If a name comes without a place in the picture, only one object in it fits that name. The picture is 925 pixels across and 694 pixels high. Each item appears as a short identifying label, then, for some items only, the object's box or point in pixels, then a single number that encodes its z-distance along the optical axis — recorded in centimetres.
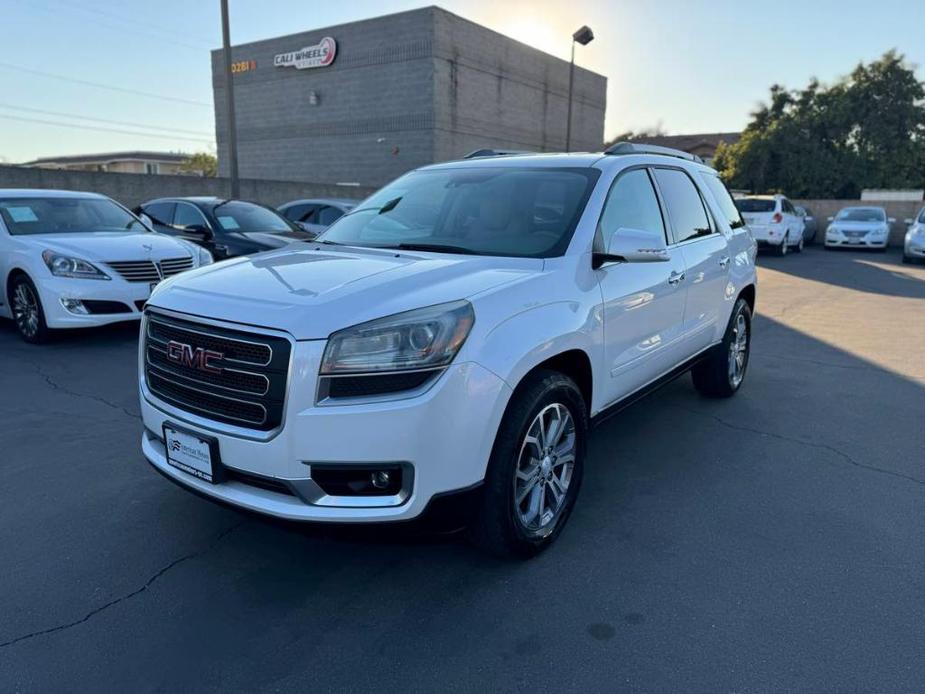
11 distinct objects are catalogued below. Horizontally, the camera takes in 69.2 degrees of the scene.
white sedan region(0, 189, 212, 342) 686
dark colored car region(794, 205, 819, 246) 2297
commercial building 3170
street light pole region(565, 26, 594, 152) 2302
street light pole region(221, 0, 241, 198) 1736
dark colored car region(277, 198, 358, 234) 1262
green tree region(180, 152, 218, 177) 7573
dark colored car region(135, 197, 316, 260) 955
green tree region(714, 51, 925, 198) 3238
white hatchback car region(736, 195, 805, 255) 1936
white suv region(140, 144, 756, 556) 248
